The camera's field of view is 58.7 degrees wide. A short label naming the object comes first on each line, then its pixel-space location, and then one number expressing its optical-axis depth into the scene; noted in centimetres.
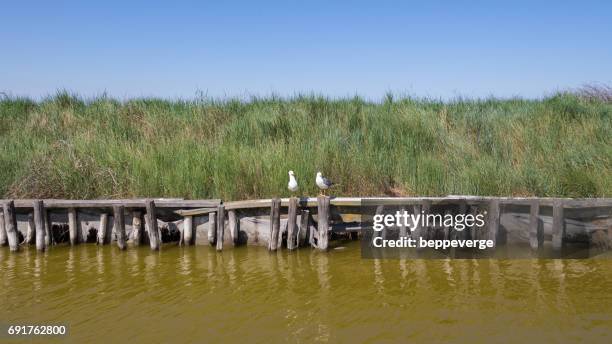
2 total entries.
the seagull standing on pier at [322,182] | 968
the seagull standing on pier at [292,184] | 980
